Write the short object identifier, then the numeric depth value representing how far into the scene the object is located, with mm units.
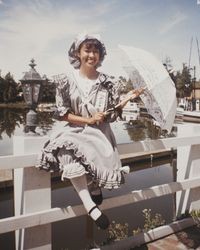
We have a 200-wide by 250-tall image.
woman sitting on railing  1358
